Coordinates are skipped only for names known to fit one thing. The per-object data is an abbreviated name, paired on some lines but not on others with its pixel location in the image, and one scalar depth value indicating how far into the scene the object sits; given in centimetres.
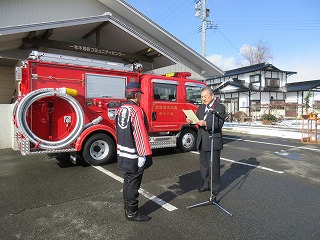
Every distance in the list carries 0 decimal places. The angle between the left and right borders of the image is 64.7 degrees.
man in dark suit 431
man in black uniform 346
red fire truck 590
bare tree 4698
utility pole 2218
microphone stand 406
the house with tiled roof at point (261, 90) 3012
